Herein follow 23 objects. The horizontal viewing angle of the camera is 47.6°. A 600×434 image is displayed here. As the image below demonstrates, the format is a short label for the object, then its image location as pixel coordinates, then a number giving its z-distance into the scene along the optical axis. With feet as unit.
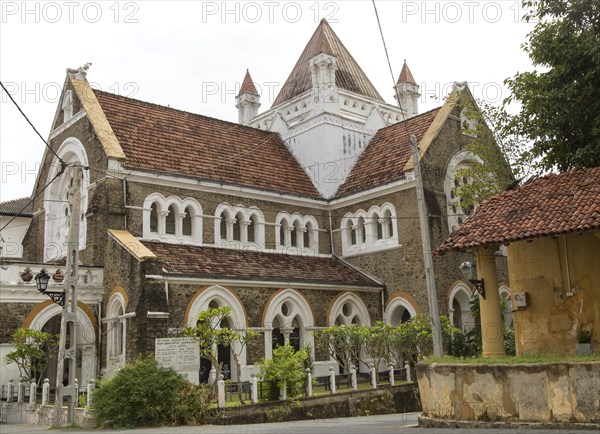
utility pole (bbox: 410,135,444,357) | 51.01
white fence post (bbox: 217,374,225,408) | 55.67
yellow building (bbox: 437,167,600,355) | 45.52
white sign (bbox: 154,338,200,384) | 57.67
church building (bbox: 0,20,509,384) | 70.54
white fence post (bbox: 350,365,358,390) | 68.33
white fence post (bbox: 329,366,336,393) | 65.51
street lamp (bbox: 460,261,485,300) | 49.01
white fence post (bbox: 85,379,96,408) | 54.90
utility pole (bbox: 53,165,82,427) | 52.90
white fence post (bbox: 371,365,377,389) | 69.10
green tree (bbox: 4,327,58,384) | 63.52
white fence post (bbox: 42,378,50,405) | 60.23
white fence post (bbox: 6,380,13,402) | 65.82
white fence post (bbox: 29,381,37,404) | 61.77
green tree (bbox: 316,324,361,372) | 71.05
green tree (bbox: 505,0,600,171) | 61.21
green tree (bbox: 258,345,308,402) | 60.44
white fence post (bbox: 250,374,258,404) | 58.86
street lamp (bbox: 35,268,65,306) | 54.83
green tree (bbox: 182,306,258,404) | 59.88
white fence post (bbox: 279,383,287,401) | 60.96
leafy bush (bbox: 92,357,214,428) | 52.13
